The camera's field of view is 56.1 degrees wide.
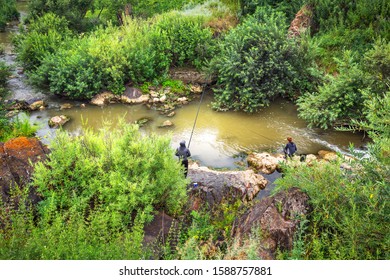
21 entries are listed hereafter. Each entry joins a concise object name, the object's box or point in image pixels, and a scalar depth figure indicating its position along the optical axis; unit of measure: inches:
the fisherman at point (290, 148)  474.0
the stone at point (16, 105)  690.8
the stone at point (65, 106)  699.4
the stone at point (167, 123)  633.3
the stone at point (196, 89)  748.0
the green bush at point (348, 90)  542.9
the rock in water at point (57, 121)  636.7
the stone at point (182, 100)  716.7
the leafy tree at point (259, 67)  645.9
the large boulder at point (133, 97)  718.5
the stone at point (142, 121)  645.3
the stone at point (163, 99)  716.0
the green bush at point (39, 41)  783.1
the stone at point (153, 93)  723.4
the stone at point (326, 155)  510.6
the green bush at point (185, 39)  753.0
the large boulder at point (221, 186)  401.1
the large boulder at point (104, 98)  711.1
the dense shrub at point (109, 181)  301.4
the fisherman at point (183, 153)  427.5
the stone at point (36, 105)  695.7
